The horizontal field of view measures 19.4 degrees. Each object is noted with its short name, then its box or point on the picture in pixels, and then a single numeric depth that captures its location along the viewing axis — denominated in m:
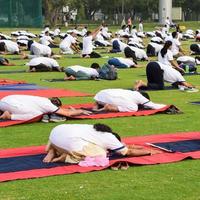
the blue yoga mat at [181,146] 7.26
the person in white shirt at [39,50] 21.38
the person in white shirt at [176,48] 22.17
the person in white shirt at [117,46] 26.38
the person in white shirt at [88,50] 23.58
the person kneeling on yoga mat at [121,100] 9.78
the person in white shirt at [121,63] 18.70
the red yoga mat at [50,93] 12.37
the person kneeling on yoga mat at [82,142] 6.36
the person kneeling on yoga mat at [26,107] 8.91
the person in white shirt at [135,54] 20.83
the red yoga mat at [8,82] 14.44
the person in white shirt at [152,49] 24.17
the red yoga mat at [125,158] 6.09
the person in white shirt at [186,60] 18.22
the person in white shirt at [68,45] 26.11
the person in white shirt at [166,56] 15.45
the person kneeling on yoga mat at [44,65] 17.52
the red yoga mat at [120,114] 9.57
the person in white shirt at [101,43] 32.12
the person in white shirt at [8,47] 24.69
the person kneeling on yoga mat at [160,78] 13.13
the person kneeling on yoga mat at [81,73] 15.23
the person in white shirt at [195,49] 24.46
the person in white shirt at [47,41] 28.47
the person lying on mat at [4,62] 20.00
